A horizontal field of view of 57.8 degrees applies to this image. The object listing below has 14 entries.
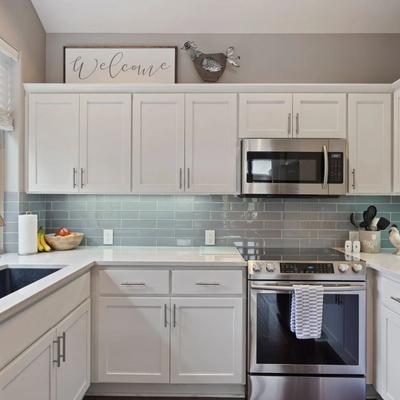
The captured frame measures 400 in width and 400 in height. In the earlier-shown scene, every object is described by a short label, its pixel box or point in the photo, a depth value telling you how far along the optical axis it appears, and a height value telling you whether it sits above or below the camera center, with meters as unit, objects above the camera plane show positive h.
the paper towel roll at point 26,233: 2.53 -0.26
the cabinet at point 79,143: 2.76 +0.40
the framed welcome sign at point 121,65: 3.02 +1.10
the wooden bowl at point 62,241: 2.79 -0.35
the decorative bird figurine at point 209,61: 2.95 +1.11
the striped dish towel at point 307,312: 2.26 -0.72
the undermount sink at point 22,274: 2.21 -0.48
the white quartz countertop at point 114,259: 1.98 -0.42
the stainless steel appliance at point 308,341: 2.33 -0.93
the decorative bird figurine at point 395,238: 2.67 -0.30
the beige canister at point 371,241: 2.79 -0.34
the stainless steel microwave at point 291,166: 2.69 +0.23
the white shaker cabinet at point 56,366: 1.41 -0.79
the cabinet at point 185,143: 2.75 +0.41
